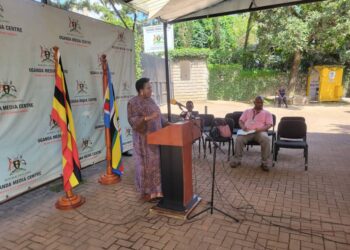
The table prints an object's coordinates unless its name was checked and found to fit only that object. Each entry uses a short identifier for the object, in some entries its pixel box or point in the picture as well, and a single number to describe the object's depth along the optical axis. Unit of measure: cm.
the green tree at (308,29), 1323
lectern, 297
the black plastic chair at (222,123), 345
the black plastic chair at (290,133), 475
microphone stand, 304
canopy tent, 449
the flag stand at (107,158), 411
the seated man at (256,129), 471
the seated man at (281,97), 1438
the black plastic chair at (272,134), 527
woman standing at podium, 335
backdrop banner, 322
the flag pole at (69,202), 348
